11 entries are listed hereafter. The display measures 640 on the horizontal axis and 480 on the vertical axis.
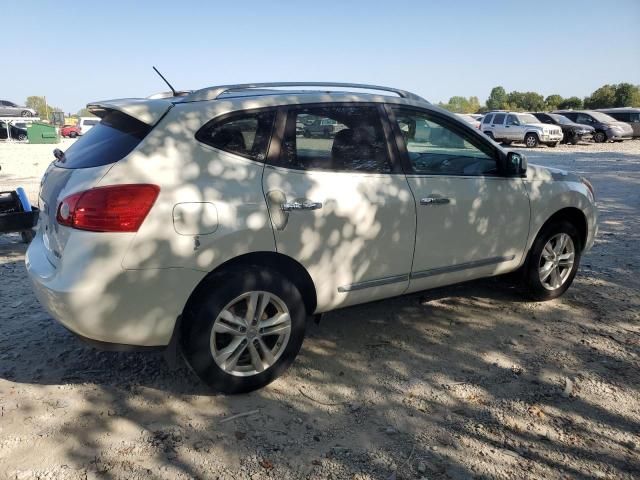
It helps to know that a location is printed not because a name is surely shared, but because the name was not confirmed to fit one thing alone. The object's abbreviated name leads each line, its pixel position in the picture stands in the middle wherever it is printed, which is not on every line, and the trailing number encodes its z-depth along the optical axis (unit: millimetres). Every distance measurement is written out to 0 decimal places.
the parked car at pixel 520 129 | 25406
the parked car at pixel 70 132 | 39062
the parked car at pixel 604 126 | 28266
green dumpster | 28031
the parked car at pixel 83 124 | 37038
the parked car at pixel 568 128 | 27469
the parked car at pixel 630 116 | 29875
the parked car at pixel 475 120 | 28922
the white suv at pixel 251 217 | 2736
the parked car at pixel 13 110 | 41281
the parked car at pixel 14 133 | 33353
